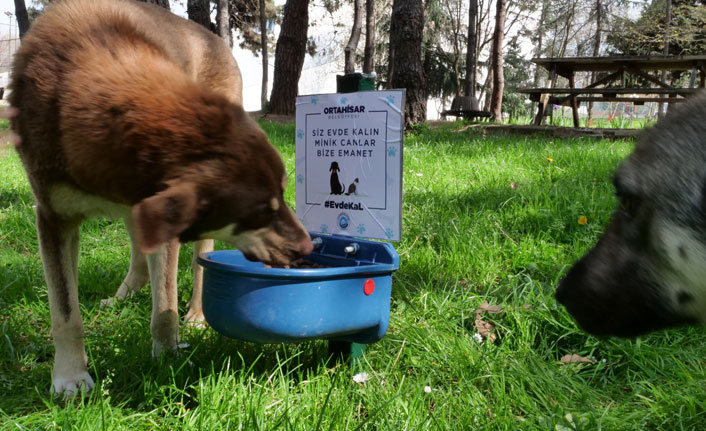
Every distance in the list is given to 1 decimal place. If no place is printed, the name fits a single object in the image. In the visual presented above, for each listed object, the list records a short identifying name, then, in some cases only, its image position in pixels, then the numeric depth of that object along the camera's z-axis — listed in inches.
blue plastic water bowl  80.3
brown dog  73.7
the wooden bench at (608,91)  378.6
